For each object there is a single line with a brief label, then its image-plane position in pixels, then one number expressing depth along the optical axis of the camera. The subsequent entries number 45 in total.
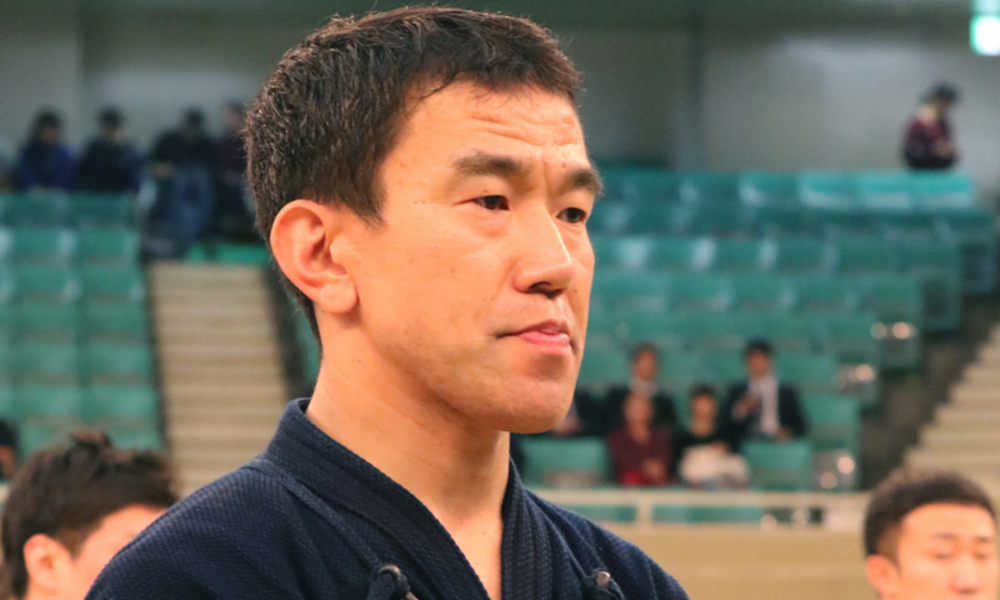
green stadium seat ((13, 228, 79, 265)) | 17.45
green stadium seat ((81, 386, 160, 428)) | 13.85
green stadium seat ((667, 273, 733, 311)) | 16.78
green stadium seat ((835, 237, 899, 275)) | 18.47
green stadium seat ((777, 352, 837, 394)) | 14.94
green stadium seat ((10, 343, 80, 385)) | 14.69
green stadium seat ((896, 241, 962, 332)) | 17.61
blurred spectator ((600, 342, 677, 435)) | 12.73
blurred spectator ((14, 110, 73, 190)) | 20.30
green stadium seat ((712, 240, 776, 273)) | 18.20
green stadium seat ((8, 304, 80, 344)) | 15.60
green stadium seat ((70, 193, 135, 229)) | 19.17
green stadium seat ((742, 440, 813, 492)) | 12.80
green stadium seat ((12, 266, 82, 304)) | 16.42
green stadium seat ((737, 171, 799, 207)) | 22.20
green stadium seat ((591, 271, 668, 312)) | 16.75
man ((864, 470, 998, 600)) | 5.04
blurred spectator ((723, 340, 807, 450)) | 12.94
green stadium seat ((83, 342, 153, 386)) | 14.93
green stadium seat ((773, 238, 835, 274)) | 18.28
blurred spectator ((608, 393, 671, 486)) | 12.20
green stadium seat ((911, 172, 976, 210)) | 22.45
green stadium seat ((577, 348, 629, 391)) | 14.43
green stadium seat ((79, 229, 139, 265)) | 17.80
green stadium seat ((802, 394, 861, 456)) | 13.92
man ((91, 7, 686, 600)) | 2.19
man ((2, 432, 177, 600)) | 4.23
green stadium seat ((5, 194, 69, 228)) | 19.17
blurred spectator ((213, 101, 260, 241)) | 20.08
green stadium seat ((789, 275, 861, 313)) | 17.03
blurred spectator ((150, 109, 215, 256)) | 19.64
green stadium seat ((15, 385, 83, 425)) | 13.78
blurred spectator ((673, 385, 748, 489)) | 12.20
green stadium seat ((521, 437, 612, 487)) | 12.38
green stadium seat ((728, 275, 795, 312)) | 16.75
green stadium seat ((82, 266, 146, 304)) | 16.69
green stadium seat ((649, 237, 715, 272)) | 18.20
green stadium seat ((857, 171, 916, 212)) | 22.78
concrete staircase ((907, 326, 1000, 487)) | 14.61
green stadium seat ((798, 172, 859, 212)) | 22.77
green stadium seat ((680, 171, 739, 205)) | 21.81
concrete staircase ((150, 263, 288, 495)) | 15.03
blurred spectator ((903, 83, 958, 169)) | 22.00
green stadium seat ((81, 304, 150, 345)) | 15.86
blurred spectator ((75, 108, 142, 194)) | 20.33
